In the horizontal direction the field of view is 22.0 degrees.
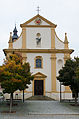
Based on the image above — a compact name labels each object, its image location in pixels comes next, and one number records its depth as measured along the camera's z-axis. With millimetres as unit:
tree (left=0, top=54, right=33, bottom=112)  18250
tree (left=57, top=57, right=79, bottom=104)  24484
